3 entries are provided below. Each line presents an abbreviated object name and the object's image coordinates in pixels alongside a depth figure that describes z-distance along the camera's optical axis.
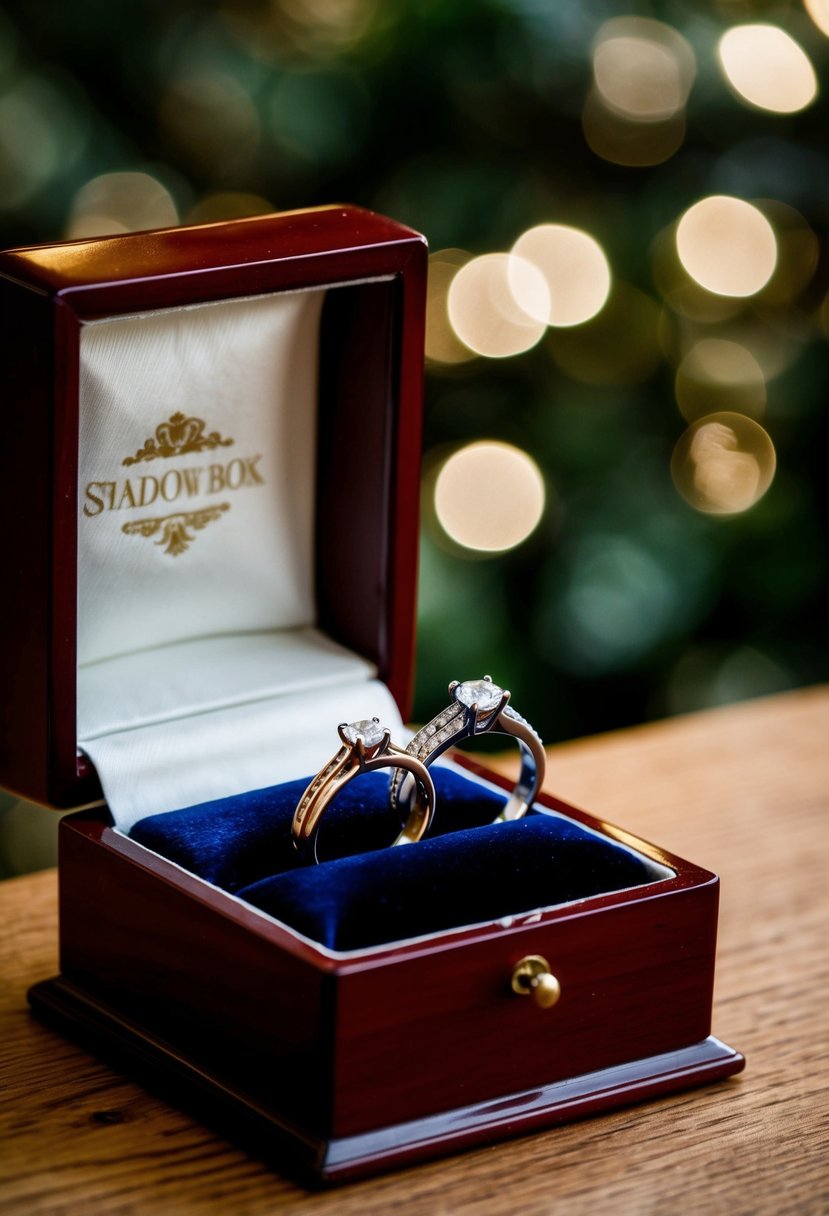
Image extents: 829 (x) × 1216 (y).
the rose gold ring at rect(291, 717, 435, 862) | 0.46
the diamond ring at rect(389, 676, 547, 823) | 0.47
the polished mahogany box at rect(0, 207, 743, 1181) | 0.44
